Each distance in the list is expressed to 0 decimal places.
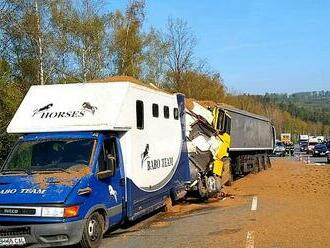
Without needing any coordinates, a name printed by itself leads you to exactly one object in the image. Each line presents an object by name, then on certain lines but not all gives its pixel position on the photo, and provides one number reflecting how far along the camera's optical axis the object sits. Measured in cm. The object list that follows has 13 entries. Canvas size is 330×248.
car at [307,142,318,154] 6418
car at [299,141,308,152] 7731
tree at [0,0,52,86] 1982
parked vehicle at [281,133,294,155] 6502
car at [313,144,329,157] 5544
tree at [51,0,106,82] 2556
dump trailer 2395
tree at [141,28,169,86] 3855
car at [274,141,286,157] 6097
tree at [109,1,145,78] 3378
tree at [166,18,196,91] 4456
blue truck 879
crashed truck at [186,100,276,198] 1673
